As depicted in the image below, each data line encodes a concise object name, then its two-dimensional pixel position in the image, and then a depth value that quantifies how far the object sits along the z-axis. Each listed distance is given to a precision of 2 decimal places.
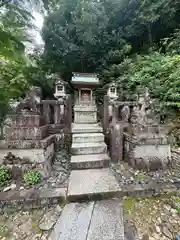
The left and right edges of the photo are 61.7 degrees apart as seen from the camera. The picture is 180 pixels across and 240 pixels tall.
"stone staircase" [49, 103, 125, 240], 1.58
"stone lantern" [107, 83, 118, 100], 5.66
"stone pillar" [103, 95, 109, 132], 4.16
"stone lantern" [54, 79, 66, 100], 5.29
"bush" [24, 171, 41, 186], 2.35
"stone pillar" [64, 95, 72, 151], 3.68
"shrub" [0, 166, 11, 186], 2.32
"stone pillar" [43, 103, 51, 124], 3.52
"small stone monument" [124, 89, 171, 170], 2.83
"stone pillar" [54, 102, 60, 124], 3.70
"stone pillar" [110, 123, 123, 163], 3.29
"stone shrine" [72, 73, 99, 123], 7.32
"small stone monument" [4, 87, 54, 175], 2.51
